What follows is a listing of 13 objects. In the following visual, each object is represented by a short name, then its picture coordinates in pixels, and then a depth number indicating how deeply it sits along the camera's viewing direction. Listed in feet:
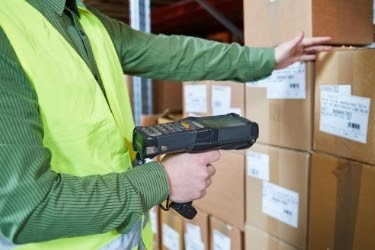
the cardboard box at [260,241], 3.83
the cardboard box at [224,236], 4.47
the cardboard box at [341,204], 2.81
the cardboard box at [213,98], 4.27
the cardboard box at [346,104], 2.74
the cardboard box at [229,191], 4.32
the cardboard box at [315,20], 3.22
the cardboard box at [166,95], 7.13
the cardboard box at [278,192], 3.51
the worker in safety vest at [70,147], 1.74
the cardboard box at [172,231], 5.55
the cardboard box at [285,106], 3.34
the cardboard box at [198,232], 5.02
